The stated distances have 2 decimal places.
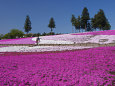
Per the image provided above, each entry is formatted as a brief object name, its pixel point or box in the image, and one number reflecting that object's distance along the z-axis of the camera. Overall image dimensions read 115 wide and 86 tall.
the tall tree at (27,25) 70.31
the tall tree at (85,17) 67.68
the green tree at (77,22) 74.53
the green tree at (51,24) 76.25
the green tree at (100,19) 60.75
